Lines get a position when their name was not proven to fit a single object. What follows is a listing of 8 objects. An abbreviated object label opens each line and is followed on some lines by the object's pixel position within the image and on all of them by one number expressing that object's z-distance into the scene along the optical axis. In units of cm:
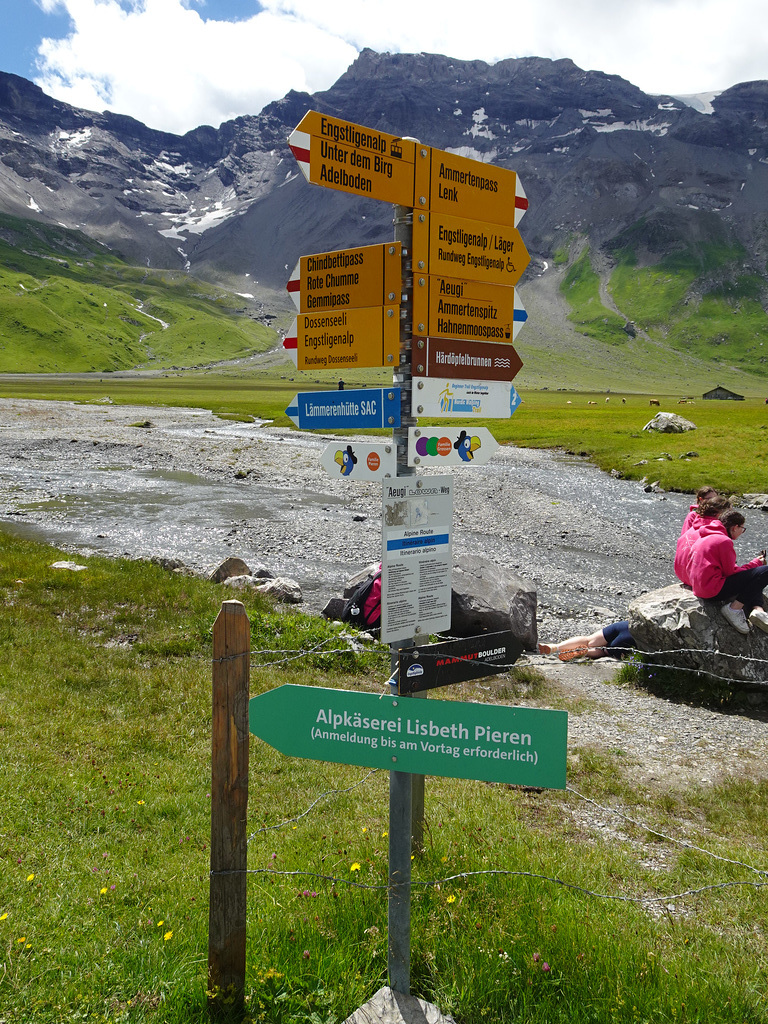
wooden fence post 402
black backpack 1434
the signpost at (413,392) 404
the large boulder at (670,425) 6050
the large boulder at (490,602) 1389
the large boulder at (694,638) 1172
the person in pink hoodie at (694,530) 1194
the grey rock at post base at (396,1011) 406
